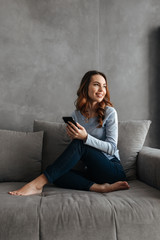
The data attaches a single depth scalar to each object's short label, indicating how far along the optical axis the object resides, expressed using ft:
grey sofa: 4.01
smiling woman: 5.34
